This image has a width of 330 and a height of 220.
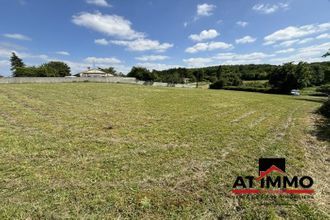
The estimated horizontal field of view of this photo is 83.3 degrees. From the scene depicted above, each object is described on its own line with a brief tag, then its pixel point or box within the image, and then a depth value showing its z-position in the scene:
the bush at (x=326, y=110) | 11.28
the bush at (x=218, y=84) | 51.57
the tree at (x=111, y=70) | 93.03
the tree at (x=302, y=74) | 40.34
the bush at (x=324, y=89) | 31.00
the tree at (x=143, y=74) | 66.56
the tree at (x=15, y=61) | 70.69
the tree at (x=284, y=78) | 40.50
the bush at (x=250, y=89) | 41.16
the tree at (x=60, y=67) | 73.78
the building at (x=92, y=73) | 63.56
